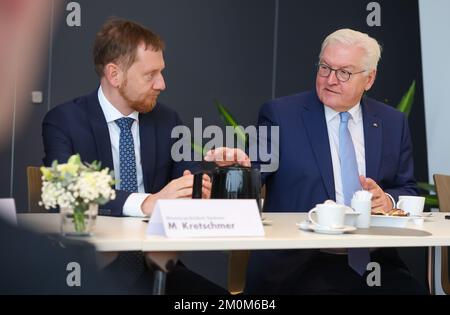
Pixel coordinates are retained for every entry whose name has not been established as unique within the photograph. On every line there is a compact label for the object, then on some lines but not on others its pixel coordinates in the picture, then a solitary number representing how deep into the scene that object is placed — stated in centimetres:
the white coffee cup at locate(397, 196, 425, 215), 410
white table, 354
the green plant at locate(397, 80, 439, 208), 612
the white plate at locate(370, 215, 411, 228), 391
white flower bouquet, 355
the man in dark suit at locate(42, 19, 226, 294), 426
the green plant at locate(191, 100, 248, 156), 606
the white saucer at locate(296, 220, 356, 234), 373
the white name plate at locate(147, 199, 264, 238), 361
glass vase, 357
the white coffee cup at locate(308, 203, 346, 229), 375
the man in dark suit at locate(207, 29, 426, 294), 438
